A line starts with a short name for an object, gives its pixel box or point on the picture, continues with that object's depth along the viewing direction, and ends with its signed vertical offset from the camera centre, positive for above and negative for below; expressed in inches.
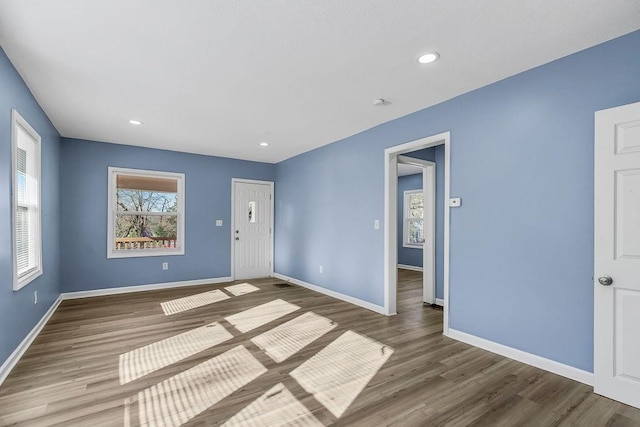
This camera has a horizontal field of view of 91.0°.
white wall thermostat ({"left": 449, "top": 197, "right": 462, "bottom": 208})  130.5 +4.6
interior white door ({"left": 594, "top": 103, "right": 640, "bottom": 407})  83.5 -11.2
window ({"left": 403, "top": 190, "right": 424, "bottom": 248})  331.9 -5.4
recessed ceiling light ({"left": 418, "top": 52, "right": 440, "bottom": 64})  99.7 +50.2
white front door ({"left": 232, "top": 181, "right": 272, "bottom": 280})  259.8 -14.9
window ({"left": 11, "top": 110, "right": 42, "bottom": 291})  107.9 +3.2
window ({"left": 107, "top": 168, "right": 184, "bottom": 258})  213.3 -0.9
